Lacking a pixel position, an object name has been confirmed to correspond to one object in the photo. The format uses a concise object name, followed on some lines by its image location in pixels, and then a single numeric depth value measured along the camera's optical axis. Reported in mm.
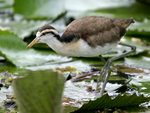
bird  6645
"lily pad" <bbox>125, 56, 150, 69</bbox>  8625
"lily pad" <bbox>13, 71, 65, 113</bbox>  4156
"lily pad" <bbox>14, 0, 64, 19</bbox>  12243
